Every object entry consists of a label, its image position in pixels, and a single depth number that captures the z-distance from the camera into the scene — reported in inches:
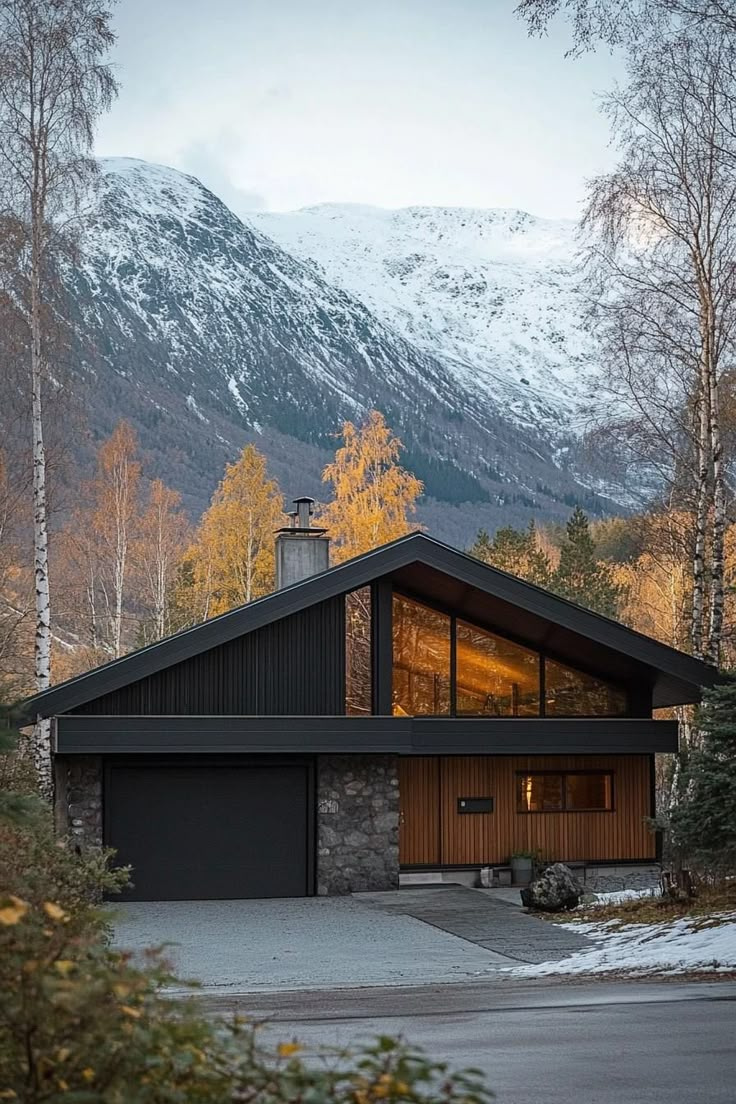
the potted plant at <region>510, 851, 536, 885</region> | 844.6
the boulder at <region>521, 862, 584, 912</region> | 708.0
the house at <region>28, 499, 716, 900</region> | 760.3
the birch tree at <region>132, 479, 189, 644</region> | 1615.7
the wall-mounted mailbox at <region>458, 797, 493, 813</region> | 855.7
